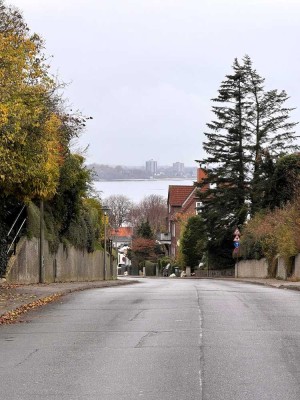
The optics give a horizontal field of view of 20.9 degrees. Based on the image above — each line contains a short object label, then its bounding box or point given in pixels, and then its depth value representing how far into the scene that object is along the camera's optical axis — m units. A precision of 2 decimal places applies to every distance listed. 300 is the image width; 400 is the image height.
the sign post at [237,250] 54.69
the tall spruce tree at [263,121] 69.56
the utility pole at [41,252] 33.44
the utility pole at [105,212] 51.17
